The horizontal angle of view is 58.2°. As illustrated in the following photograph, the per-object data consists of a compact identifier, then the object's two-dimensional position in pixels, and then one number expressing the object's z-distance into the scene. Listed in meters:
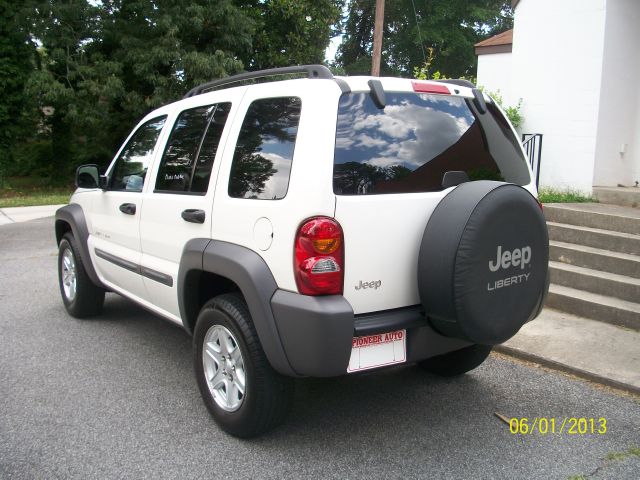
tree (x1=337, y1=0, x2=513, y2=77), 36.25
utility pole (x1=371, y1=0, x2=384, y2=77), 13.86
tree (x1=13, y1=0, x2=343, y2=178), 16.28
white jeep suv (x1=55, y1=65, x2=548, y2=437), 2.77
